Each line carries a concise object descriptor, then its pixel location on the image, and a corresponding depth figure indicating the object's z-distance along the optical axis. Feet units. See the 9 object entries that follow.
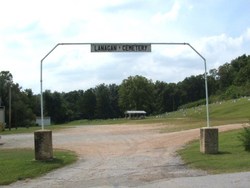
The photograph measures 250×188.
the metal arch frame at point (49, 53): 65.19
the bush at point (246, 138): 63.72
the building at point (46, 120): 376.05
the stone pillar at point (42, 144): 61.67
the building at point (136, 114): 370.32
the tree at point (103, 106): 543.39
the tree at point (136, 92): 435.12
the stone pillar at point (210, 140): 63.52
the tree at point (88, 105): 545.44
